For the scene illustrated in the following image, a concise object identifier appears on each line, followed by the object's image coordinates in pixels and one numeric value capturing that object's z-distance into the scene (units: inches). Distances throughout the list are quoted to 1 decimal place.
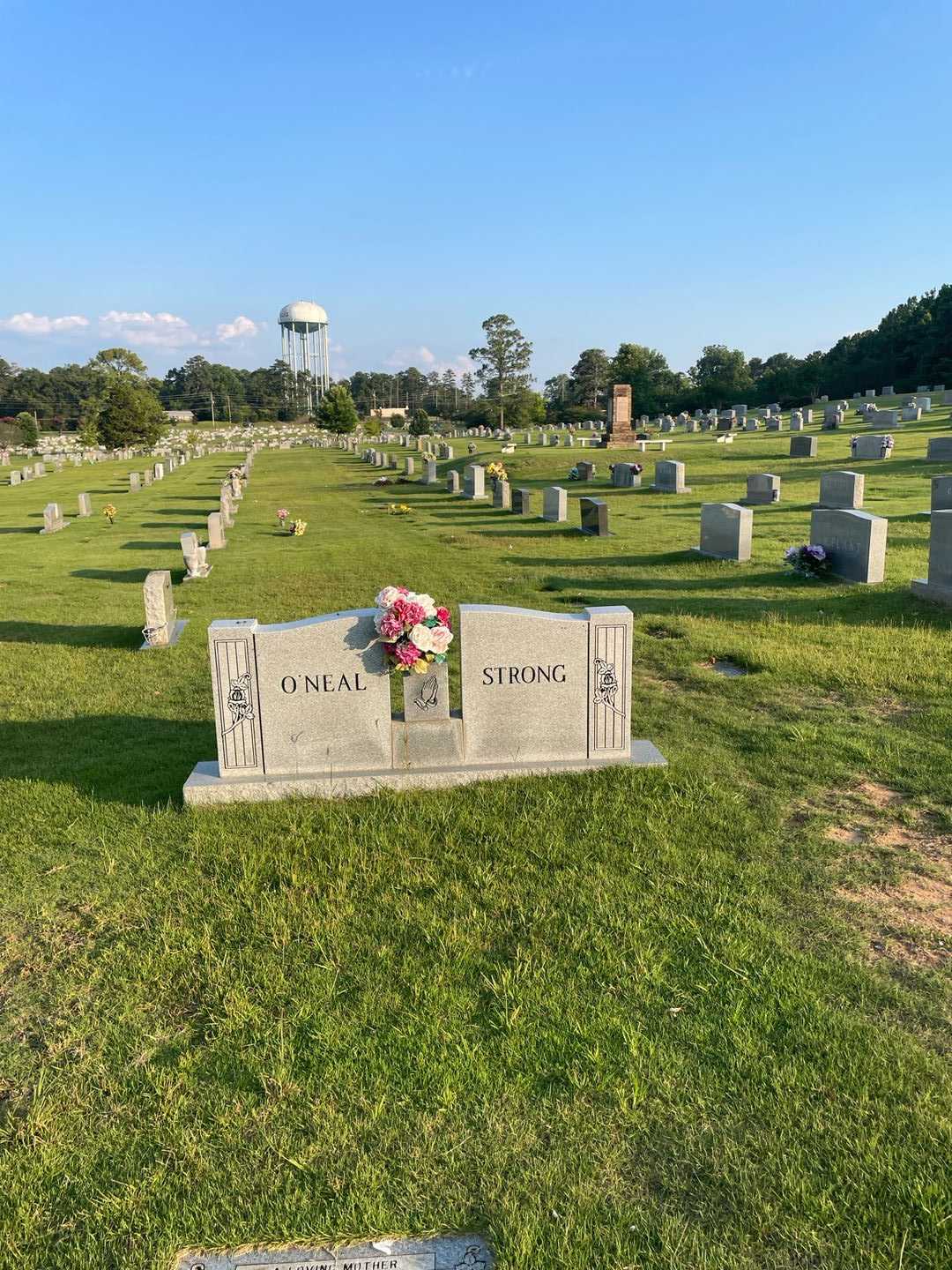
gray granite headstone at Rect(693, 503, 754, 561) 586.6
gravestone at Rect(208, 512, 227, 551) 800.9
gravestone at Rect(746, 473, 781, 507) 845.8
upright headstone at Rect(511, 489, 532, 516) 968.9
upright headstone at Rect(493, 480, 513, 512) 1033.5
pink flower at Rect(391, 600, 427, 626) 235.3
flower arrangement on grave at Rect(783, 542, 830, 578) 509.0
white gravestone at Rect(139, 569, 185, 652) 449.4
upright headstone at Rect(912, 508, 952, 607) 423.5
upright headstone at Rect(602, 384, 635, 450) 1652.3
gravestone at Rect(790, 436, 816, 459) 1206.9
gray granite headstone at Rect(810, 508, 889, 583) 483.8
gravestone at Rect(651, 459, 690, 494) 1017.5
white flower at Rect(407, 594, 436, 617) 237.9
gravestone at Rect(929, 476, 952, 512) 589.9
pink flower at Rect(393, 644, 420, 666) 234.8
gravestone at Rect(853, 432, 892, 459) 1127.6
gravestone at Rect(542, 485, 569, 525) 882.9
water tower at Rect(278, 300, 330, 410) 6072.8
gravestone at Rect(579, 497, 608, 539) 756.6
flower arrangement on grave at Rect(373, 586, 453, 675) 234.8
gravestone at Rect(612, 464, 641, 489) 1109.1
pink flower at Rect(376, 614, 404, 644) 234.7
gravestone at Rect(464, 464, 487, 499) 1194.6
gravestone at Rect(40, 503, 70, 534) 1027.9
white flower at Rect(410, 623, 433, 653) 234.2
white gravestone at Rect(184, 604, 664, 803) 237.9
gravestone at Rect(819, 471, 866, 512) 679.1
